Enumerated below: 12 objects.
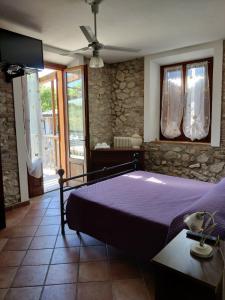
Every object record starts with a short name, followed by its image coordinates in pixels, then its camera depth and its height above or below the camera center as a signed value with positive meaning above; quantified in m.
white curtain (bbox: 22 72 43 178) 3.79 +0.11
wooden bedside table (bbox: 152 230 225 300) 1.01 -0.65
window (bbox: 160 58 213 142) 4.03 +0.47
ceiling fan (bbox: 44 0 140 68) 2.29 +0.88
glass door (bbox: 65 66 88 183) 4.24 +0.15
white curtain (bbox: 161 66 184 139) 4.34 +0.47
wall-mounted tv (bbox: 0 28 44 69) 2.76 +0.99
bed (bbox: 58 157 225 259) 1.86 -0.74
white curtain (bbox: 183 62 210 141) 4.02 +0.42
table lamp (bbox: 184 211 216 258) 1.15 -0.59
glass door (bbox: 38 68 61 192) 4.83 -0.02
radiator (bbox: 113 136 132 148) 4.68 -0.28
